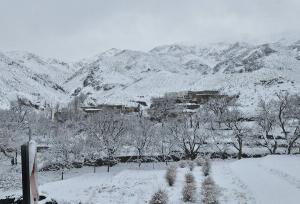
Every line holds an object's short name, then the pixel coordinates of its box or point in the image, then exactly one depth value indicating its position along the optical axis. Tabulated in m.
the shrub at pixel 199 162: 43.34
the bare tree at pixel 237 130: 57.25
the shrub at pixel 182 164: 40.42
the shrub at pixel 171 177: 27.12
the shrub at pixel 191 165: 37.05
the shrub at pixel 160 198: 19.86
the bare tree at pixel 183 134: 59.59
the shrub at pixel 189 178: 27.62
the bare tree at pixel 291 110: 54.03
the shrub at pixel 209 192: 19.88
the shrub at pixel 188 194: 21.04
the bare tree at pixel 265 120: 58.53
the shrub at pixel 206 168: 32.30
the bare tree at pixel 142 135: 64.97
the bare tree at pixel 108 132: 61.18
